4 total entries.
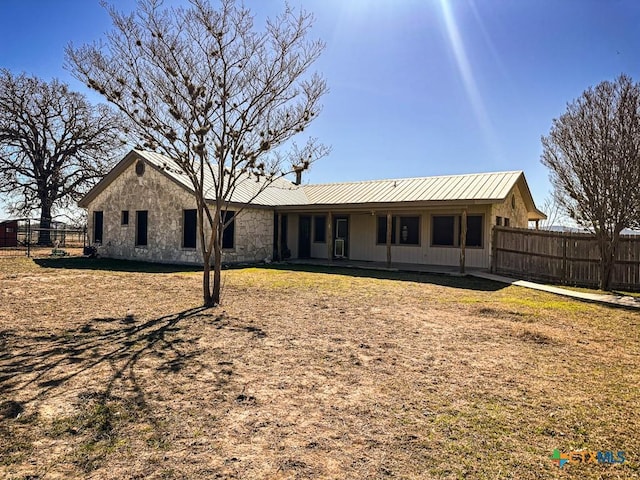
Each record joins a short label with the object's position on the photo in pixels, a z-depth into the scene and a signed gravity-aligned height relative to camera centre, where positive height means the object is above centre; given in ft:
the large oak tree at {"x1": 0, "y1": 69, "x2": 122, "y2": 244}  91.25 +21.04
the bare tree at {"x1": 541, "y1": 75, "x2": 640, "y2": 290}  35.47 +7.66
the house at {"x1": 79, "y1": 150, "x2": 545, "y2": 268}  50.70 +2.75
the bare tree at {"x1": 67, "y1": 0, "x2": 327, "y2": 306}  25.79 +9.98
